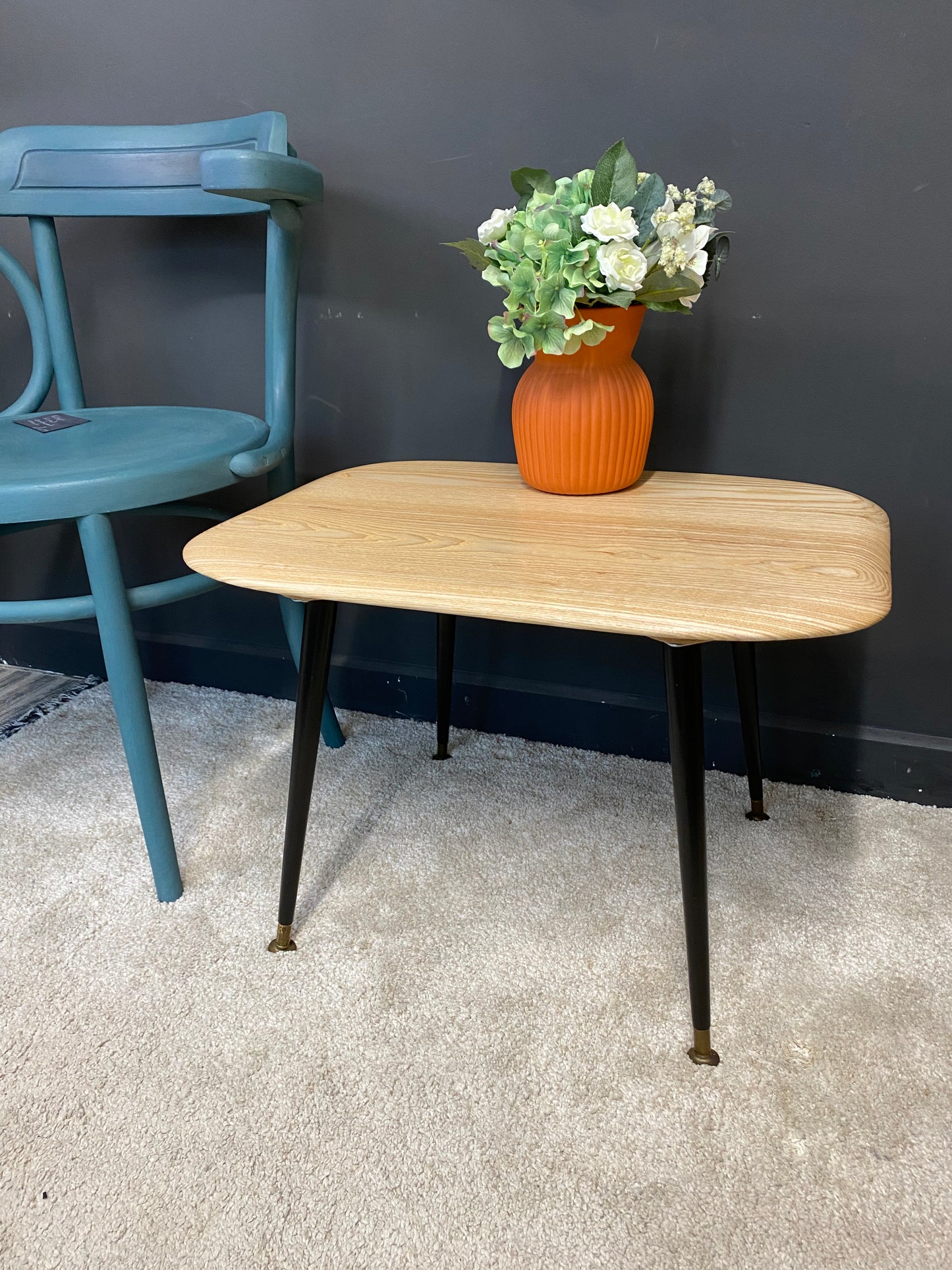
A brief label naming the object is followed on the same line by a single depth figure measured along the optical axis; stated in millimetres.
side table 617
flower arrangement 766
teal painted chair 872
